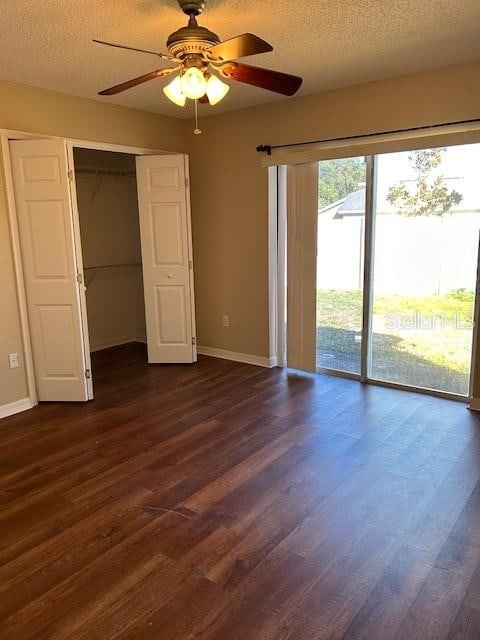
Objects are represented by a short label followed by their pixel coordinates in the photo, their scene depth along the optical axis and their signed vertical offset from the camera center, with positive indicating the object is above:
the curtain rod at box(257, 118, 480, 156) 3.51 +0.86
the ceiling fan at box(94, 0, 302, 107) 2.16 +0.86
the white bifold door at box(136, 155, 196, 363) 4.74 -0.15
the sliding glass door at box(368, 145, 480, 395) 3.66 -0.24
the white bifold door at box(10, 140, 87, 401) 3.67 -0.17
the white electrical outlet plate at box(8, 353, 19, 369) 3.81 -0.93
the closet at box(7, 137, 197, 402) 3.72 -0.12
